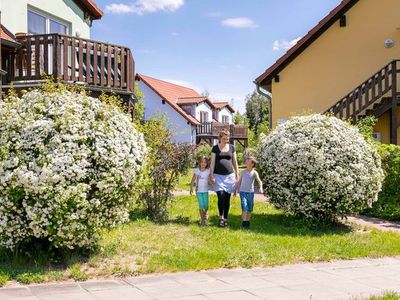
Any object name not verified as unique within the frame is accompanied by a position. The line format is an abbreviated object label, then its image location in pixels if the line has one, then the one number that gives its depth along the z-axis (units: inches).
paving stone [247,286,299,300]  209.2
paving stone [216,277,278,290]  225.1
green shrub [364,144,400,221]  444.8
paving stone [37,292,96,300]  199.2
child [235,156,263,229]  368.5
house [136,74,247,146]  1568.7
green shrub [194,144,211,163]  1103.6
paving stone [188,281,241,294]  216.1
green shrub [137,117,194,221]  386.3
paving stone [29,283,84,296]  207.2
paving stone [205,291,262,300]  205.9
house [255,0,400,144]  719.7
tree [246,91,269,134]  2245.3
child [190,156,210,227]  363.9
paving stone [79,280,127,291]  215.4
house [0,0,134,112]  470.9
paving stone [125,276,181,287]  224.4
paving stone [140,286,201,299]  207.3
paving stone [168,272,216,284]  232.4
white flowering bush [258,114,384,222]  358.3
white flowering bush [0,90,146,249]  231.0
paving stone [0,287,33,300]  198.5
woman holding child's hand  364.5
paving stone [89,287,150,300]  202.4
